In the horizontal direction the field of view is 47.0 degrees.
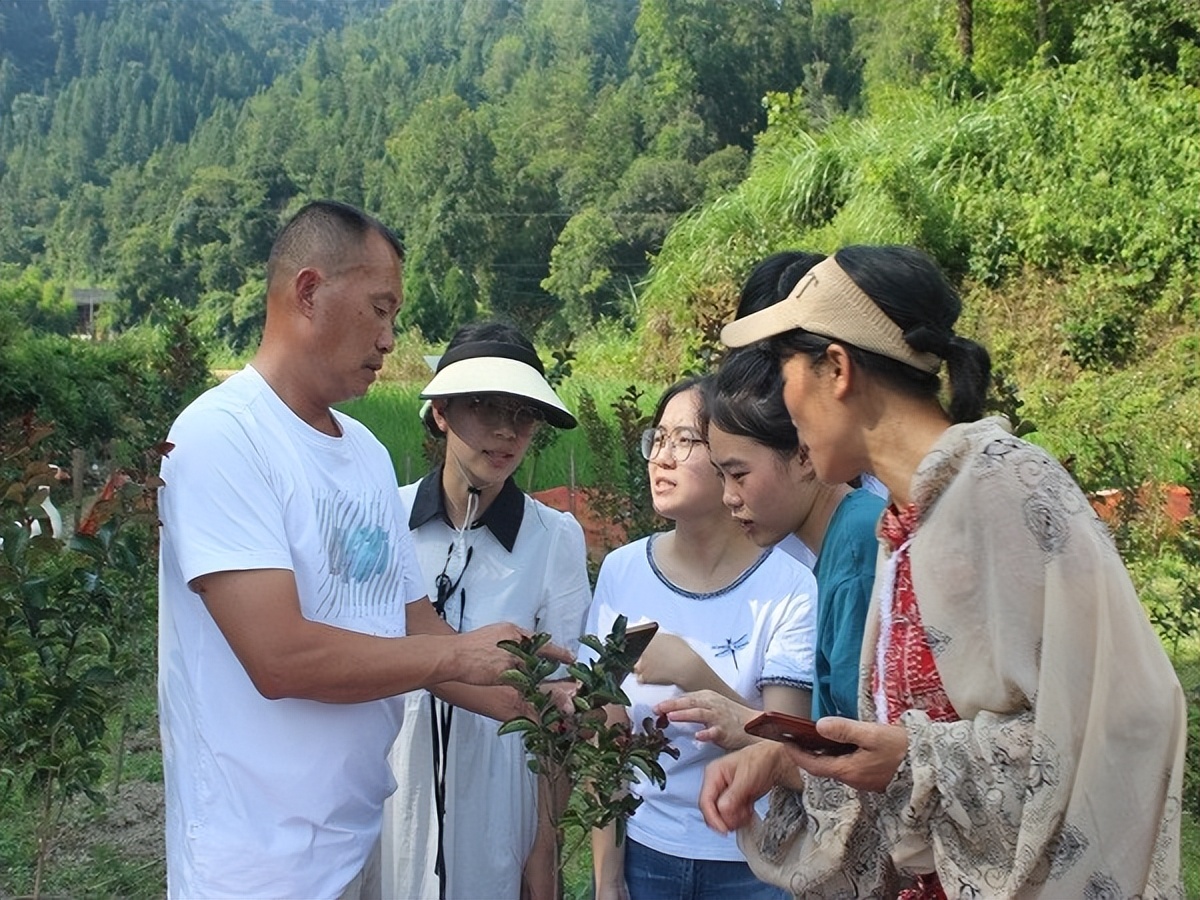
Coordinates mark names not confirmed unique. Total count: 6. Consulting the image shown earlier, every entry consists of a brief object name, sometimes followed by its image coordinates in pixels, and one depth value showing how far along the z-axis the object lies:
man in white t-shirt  2.16
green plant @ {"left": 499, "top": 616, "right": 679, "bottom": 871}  2.26
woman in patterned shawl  1.68
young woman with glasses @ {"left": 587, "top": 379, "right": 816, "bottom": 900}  2.63
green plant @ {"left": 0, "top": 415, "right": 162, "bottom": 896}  3.24
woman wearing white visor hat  2.95
